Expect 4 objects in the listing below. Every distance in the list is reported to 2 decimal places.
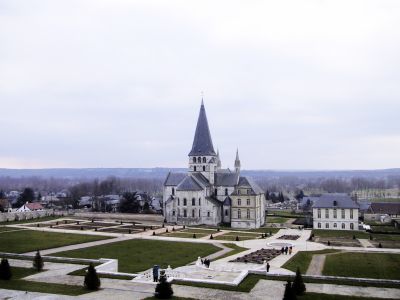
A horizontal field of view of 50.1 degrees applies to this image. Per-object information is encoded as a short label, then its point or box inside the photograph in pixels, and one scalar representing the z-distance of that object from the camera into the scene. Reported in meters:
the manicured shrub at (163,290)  23.83
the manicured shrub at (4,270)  28.08
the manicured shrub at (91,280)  25.62
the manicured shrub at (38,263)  31.30
